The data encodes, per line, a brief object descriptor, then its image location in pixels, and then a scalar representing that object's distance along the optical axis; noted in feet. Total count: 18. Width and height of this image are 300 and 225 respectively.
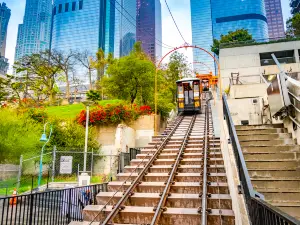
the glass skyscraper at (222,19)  422.74
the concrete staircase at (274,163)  18.03
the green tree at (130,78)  70.85
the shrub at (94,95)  114.21
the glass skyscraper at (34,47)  612.70
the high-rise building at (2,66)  443.00
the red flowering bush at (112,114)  59.21
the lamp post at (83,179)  32.86
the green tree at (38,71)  135.13
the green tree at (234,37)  135.44
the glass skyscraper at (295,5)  188.91
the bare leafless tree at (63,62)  145.79
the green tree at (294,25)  125.49
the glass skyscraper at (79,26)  408.26
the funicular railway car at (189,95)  68.90
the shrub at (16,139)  55.52
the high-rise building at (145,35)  623.36
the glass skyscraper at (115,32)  410.52
